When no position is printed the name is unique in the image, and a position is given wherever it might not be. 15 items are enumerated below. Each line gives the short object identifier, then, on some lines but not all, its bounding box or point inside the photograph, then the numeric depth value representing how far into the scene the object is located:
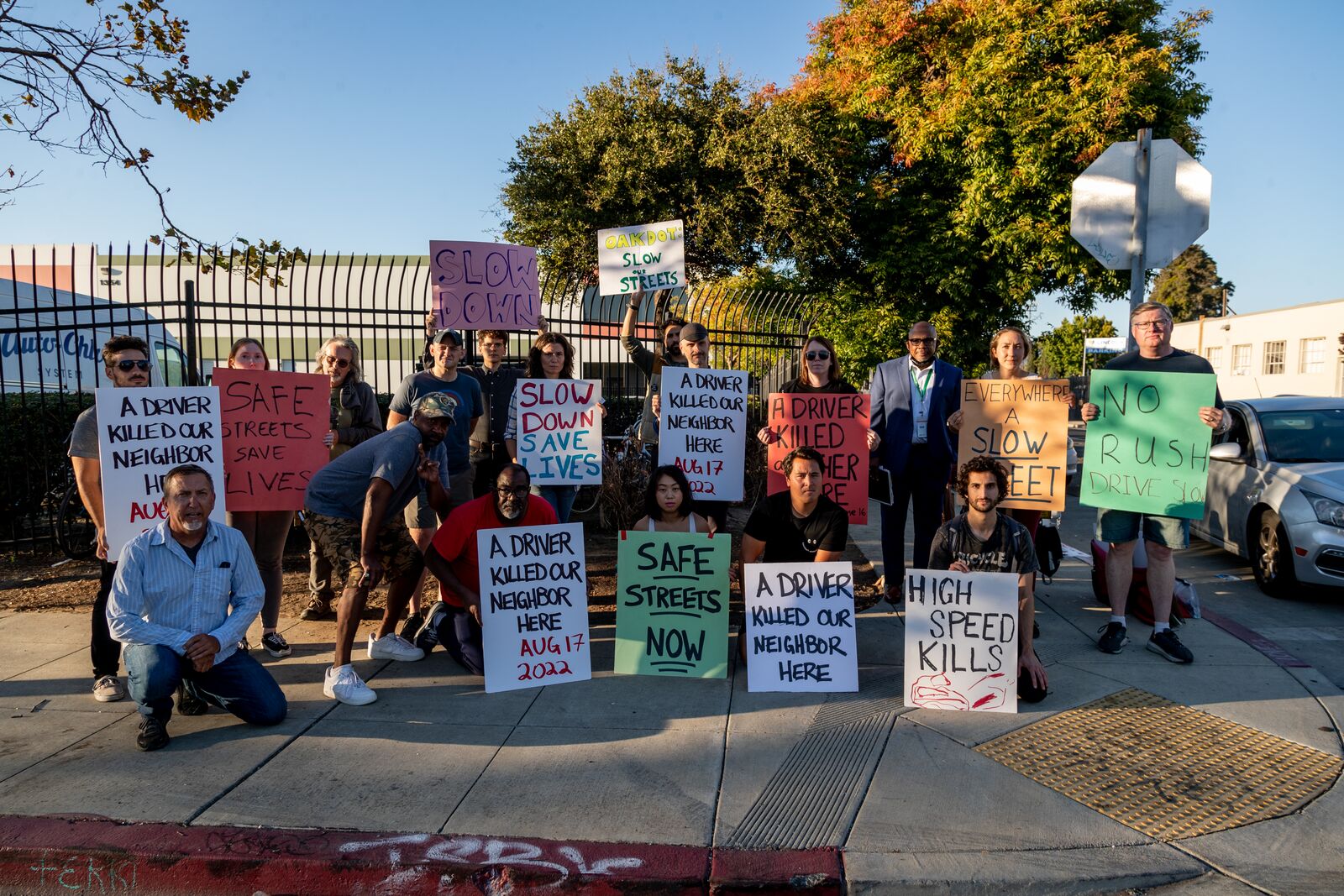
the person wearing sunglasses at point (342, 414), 5.84
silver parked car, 6.73
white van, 7.79
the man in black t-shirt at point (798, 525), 5.07
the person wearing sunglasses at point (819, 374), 6.00
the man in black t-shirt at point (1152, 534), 5.28
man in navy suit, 6.06
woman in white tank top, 5.20
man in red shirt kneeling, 4.96
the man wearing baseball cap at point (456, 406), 5.62
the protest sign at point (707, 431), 5.99
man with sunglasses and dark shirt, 4.73
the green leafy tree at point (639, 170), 17.78
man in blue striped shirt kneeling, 4.12
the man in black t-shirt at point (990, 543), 4.70
